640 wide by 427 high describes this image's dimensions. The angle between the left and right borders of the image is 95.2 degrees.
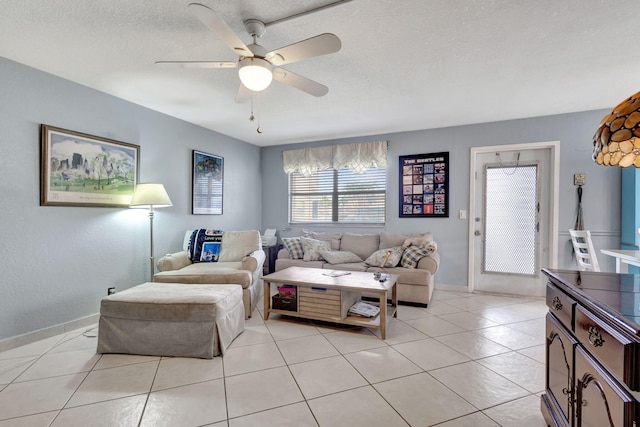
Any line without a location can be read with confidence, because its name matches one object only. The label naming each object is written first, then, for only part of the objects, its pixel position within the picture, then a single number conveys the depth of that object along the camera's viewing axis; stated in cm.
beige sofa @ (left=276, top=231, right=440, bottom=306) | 347
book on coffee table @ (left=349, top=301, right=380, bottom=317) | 276
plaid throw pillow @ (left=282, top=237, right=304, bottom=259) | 429
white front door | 379
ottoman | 221
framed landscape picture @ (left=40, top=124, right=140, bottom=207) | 261
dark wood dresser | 82
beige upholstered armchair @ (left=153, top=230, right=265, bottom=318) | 303
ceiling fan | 154
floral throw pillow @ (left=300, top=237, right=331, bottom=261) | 415
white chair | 242
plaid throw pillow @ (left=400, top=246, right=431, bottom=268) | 361
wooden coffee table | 262
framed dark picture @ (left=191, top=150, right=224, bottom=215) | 410
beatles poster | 423
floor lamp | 306
